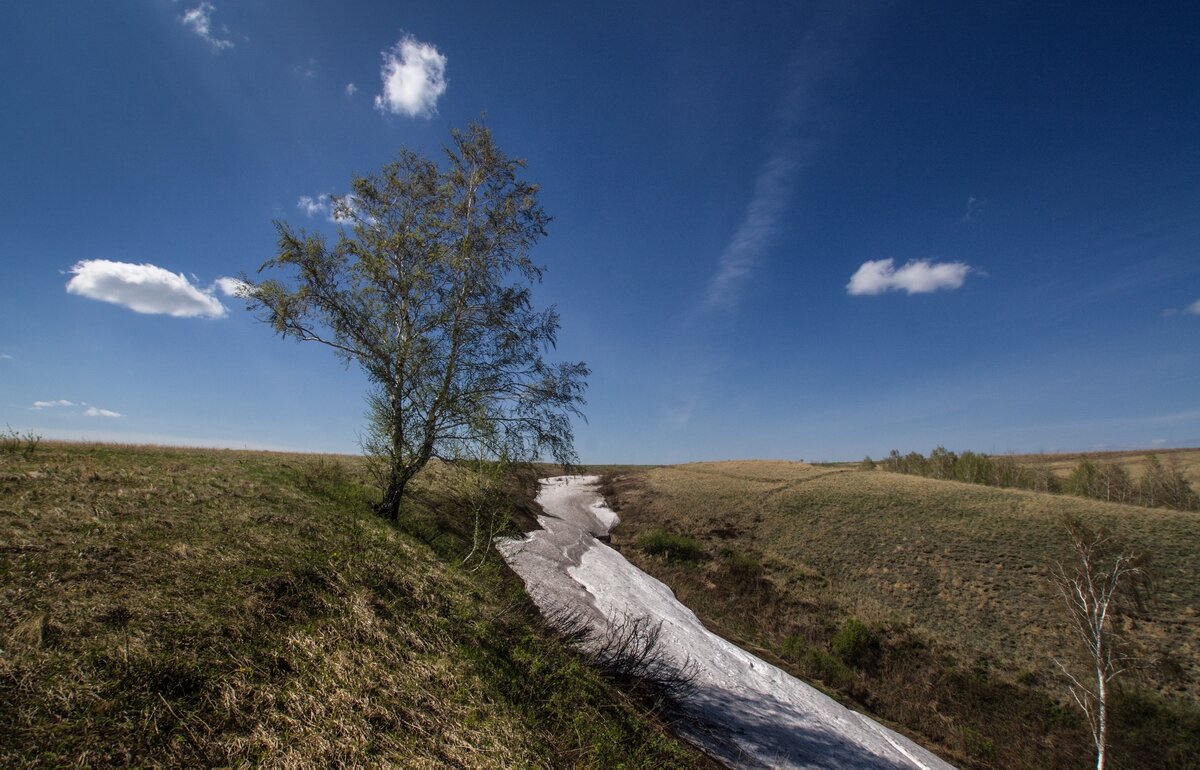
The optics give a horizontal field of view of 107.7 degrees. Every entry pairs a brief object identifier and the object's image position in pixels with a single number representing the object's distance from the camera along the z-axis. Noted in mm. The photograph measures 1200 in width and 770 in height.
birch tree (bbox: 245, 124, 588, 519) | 11617
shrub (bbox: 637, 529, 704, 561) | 29122
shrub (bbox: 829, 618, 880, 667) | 19359
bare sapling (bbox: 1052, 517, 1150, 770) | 15408
